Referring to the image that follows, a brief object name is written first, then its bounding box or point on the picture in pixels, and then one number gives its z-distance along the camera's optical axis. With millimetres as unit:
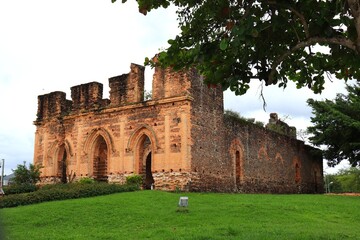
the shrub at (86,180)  21859
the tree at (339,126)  25391
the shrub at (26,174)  23127
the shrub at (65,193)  15781
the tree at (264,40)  5992
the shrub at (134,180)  20755
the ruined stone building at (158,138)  19844
